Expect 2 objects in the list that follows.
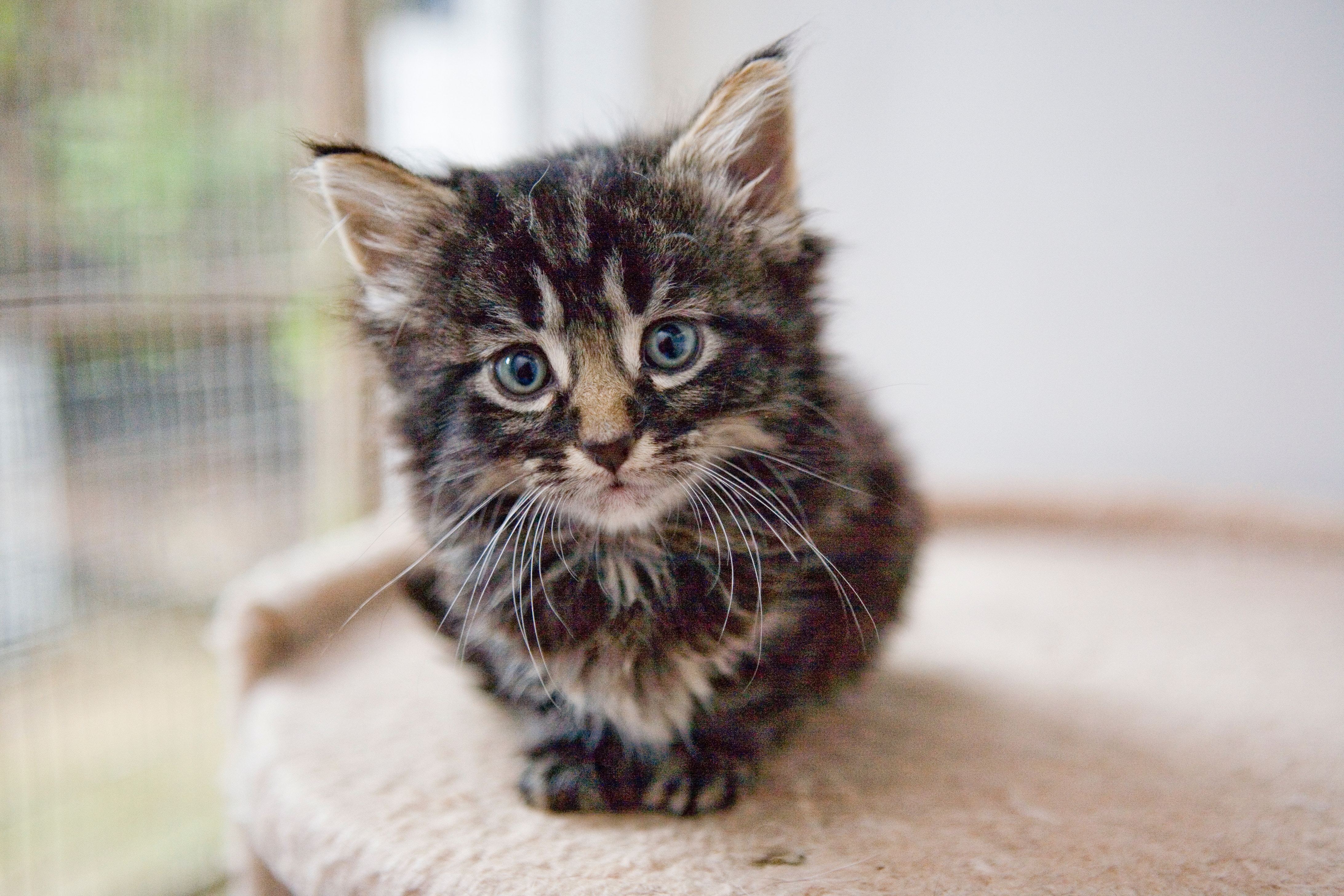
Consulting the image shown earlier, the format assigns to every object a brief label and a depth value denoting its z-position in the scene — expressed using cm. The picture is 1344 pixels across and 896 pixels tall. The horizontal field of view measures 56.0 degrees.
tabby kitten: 23
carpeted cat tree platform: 23
